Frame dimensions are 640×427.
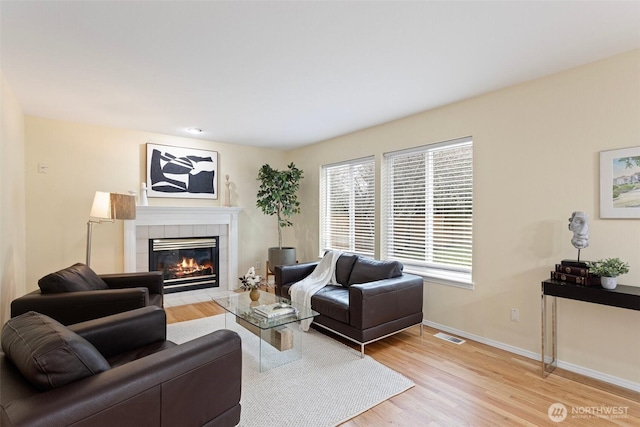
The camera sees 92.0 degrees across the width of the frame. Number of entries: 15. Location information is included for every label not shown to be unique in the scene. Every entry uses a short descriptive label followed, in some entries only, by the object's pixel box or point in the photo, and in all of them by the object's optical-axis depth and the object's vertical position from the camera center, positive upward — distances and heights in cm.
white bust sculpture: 243 -11
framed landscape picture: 238 +26
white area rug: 204 -133
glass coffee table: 273 -110
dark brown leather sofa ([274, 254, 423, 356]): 288 -89
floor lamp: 336 +7
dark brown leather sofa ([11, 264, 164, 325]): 248 -72
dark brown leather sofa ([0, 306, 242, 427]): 111 -69
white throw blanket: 353 -86
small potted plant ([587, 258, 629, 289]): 224 -40
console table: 215 -60
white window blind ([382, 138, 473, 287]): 346 +6
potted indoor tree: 525 +29
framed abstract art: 475 +66
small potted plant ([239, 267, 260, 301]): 322 -74
